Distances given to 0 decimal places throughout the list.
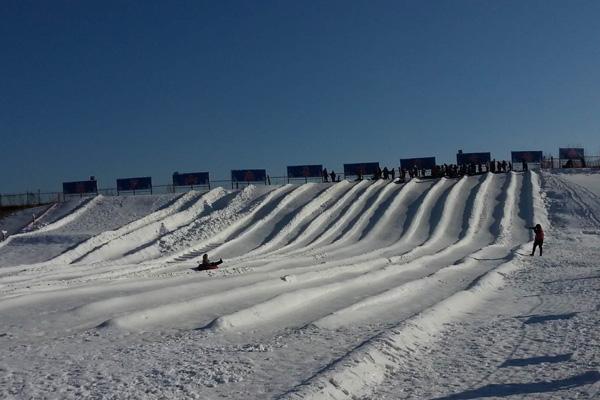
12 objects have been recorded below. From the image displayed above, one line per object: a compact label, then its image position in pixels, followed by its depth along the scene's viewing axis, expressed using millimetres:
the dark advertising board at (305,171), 49969
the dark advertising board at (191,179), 47672
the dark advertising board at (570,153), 52438
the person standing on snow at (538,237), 22672
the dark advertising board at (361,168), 49500
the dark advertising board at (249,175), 48312
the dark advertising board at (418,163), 51188
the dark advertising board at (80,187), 49062
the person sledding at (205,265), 18828
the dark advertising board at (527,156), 51094
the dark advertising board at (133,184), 49125
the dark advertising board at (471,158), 51188
